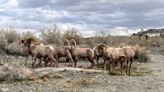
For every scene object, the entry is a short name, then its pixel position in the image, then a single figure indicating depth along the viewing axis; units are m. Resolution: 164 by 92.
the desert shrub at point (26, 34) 28.61
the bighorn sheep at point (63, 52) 19.20
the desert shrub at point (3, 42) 24.08
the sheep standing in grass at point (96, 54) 19.09
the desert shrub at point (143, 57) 23.70
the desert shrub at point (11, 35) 27.82
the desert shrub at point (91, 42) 29.41
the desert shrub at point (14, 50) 23.29
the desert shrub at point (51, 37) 29.19
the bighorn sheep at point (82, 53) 19.44
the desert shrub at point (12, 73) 15.22
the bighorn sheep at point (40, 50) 18.69
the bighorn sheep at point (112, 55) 18.28
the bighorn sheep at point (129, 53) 18.36
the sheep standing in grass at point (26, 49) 19.09
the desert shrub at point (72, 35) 30.86
